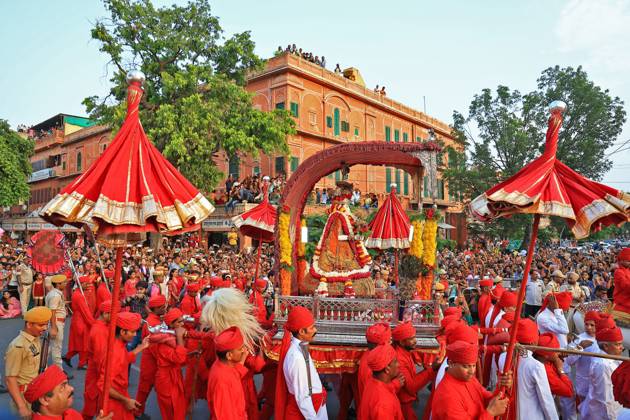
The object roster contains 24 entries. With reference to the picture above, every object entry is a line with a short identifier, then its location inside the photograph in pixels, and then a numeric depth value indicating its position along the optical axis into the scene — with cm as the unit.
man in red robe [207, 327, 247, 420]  382
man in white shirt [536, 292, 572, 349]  629
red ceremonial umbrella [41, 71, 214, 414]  347
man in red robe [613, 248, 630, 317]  539
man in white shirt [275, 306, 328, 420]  421
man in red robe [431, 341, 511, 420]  315
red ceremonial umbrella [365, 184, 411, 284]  1136
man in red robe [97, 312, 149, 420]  448
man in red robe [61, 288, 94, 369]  788
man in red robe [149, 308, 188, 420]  513
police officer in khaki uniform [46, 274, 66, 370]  754
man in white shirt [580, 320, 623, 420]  487
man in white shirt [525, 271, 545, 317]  1082
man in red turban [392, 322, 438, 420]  464
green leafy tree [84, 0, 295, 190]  2047
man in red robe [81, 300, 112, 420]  486
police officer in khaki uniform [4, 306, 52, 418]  458
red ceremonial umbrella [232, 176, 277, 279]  984
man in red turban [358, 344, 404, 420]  373
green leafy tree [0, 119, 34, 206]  2975
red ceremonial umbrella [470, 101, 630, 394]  372
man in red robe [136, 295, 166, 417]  564
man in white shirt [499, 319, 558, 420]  408
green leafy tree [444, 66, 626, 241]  2591
